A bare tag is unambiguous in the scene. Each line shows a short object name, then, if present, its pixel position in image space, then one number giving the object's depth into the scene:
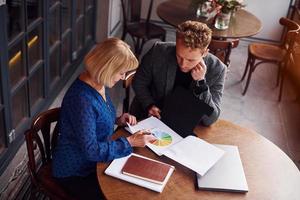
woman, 1.72
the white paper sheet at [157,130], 1.89
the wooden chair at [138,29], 4.29
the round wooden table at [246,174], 1.65
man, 2.02
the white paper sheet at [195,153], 1.80
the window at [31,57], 2.67
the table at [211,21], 3.65
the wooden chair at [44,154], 1.88
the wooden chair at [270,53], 4.00
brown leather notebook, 1.70
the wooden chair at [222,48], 3.41
